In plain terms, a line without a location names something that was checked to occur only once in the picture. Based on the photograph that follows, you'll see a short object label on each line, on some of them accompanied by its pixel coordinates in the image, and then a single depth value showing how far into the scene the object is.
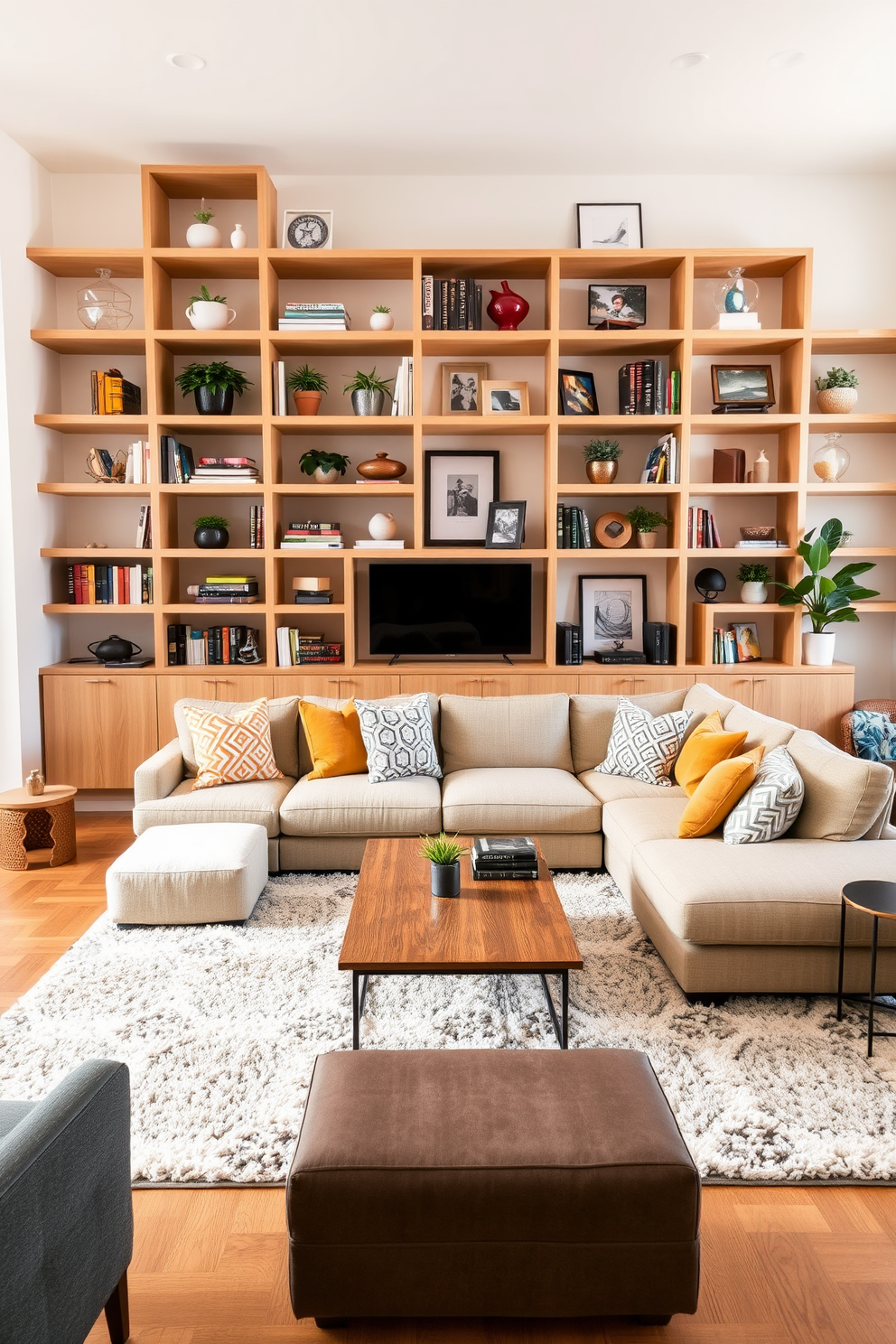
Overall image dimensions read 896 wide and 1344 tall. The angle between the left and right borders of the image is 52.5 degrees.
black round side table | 2.39
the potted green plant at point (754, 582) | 5.06
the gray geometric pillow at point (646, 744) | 3.98
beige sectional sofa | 2.70
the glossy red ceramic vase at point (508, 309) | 4.91
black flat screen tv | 5.07
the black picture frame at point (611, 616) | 5.29
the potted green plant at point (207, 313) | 4.80
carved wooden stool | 4.07
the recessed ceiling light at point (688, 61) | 3.72
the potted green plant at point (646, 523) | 5.03
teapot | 4.96
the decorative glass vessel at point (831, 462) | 5.04
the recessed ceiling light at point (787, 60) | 3.72
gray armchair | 1.18
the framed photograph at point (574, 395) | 5.03
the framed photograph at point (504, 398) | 5.02
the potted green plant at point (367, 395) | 4.91
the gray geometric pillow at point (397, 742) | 4.02
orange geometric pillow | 4.05
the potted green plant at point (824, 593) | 4.86
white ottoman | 3.28
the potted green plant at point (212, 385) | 4.86
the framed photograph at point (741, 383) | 5.10
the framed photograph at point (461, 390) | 5.15
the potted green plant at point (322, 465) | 4.99
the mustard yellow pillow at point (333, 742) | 4.10
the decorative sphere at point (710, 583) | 5.10
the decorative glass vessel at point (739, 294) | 4.90
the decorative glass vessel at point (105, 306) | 4.92
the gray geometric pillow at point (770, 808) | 3.01
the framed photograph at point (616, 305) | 5.00
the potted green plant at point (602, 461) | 5.01
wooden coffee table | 2.34
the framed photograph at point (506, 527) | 5.04
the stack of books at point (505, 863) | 2.96
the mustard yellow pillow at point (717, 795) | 3.13
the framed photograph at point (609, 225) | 4.98
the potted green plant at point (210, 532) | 4.99
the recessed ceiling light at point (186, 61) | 3.71
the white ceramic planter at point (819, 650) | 4.98
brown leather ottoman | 1.51
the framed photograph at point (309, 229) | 4.85
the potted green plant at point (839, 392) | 4.94
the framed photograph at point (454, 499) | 5.19
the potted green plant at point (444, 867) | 2.79
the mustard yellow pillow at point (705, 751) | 3.52
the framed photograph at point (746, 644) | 5.16
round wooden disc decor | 5.08
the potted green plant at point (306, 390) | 4.93
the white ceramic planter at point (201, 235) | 4.75
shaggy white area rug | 2.10
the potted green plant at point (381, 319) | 4.85
